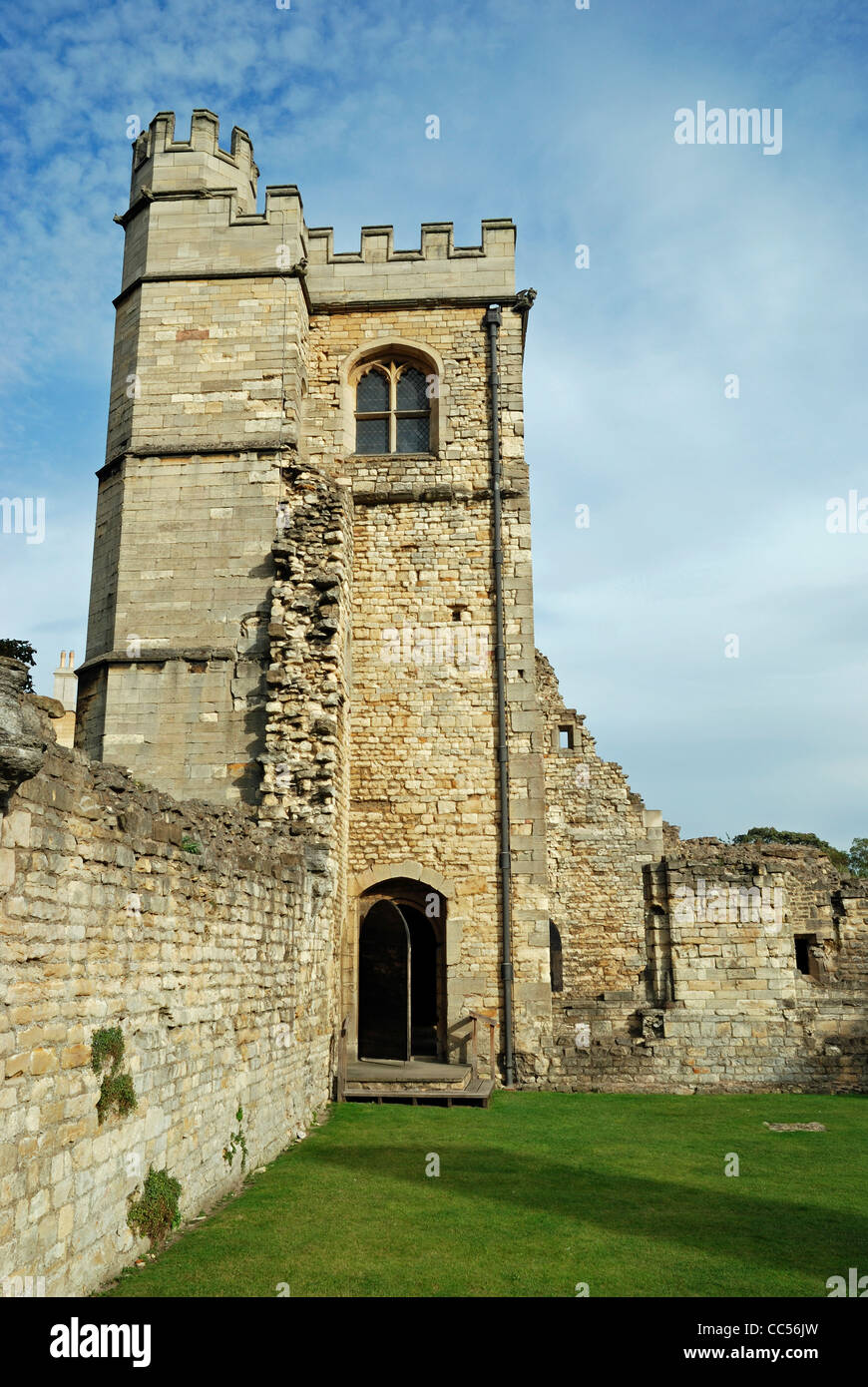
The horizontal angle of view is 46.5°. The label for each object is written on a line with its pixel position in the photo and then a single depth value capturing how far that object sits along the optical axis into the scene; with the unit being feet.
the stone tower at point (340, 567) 44.55
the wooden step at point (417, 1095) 38.47
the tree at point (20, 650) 87.61
